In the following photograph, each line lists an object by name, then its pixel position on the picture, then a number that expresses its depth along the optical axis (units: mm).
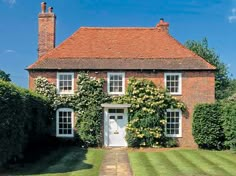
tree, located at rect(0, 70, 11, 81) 71625
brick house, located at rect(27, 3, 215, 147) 30000
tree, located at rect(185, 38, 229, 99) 50312
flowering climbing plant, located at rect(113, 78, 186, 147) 29281
